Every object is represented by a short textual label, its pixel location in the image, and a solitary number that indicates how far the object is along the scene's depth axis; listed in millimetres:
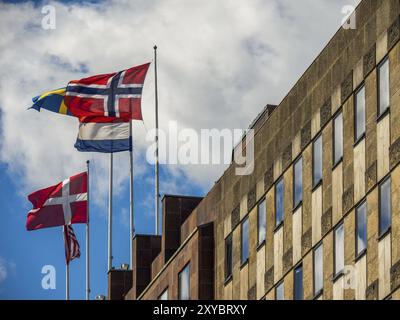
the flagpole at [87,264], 87562
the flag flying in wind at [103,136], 80062
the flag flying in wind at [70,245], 86312
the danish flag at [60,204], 83562
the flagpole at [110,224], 84375
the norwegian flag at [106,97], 79812
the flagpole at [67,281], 90444
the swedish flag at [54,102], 79875
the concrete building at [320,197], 46750
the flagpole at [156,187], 77875
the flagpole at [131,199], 81938
